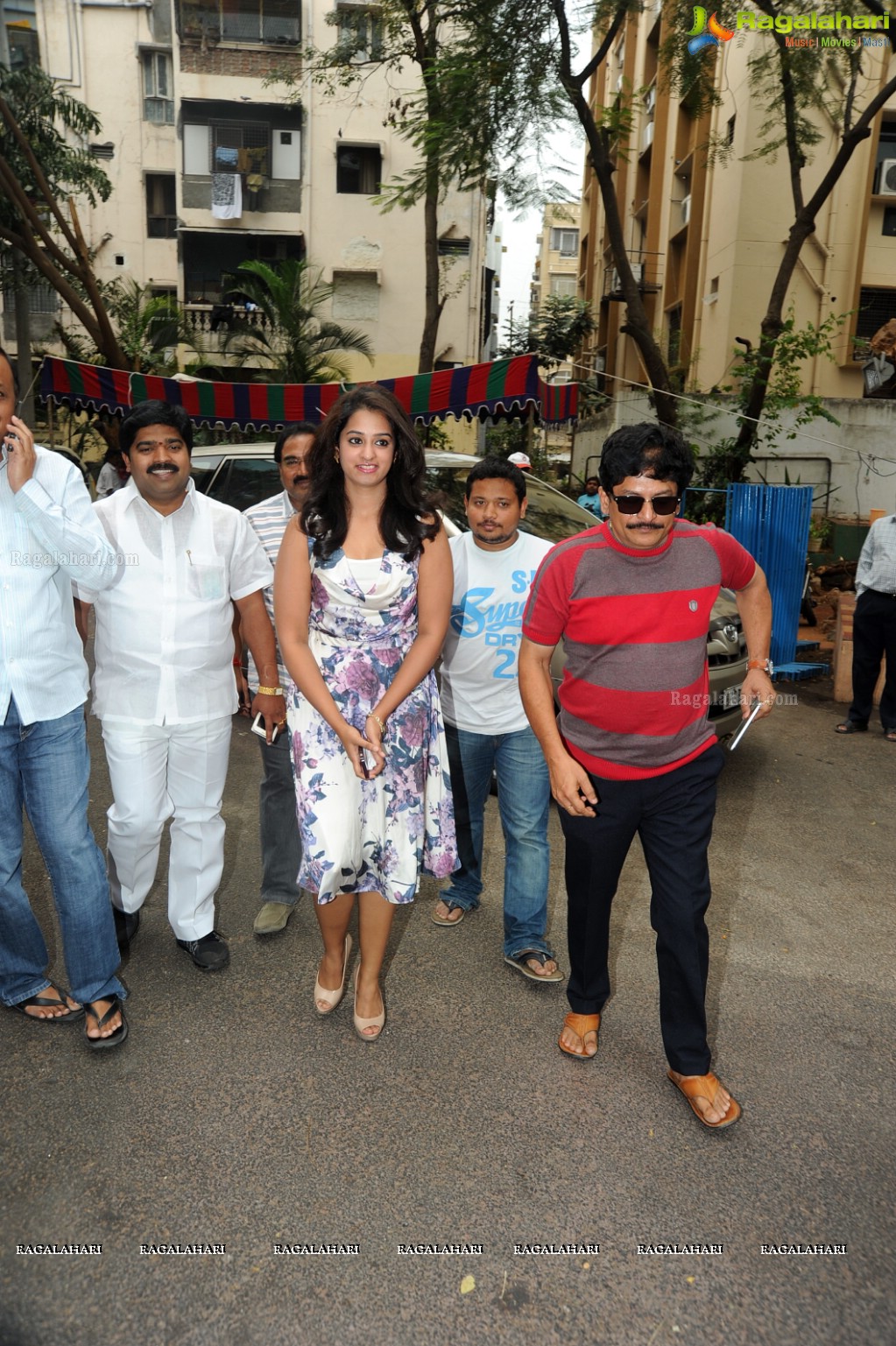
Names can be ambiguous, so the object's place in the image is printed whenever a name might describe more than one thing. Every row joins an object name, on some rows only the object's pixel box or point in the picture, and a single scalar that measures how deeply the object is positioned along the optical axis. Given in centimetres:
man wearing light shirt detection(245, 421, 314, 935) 404
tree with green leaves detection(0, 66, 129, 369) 1394
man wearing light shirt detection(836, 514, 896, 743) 714
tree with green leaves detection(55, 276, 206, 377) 1900
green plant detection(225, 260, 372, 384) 1858
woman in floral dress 302
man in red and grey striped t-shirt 279
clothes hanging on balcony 2638
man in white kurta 336
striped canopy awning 1048
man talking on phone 290
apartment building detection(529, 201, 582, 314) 5678
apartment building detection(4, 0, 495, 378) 2650
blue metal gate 921
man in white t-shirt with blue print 363
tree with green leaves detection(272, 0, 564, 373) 1092
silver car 590
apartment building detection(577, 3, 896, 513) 1633
